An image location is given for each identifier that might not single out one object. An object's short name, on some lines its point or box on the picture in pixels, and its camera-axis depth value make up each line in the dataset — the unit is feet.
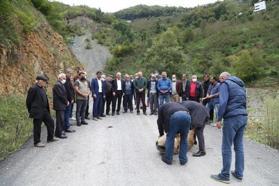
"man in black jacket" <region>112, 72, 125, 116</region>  32.58
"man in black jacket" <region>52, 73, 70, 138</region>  21.66
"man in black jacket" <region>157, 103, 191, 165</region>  15.92
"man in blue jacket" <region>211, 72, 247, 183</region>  14.25
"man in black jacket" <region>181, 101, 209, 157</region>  17.94
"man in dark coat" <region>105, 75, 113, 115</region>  31.54
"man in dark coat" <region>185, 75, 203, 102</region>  28.29
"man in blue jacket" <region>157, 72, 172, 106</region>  31.08
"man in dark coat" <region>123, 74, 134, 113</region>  33.22
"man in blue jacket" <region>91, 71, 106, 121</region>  29.64
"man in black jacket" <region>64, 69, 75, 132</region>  23.52
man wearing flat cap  19.50
